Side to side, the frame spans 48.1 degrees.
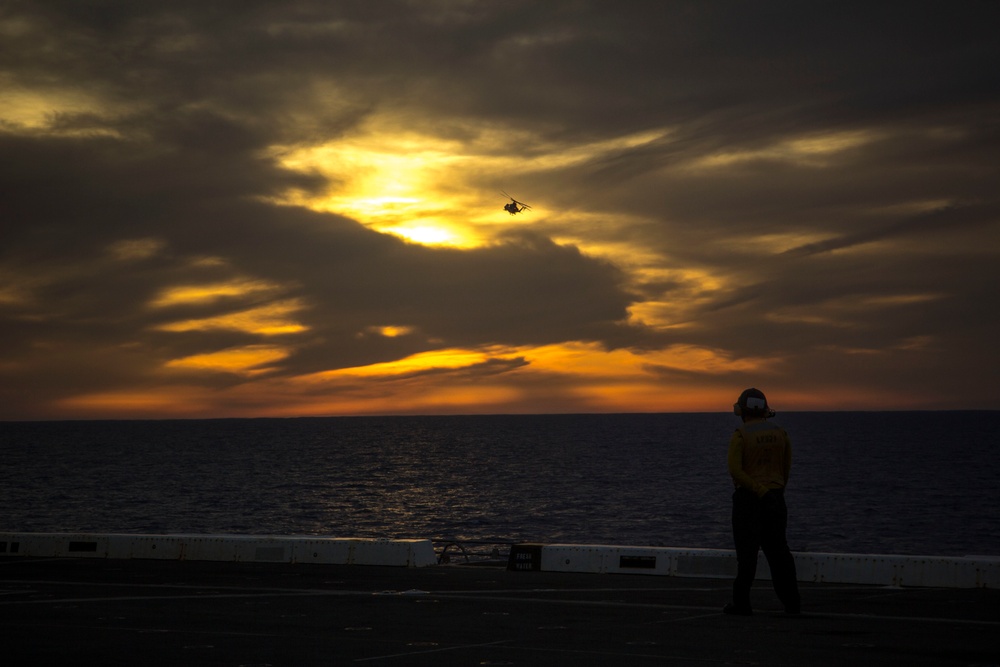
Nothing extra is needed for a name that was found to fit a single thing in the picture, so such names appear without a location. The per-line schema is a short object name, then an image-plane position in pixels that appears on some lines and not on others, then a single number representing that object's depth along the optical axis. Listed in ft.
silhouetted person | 42.45
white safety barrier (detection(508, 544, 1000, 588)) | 50.37
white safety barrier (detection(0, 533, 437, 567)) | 63.52
